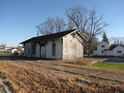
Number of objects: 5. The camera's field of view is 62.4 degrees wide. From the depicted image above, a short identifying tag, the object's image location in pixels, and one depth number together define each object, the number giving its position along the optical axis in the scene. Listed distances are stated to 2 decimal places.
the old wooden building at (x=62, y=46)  14.85
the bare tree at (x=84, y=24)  34.41
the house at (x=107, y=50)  38.20
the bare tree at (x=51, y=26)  41.66
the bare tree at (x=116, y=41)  69.47
